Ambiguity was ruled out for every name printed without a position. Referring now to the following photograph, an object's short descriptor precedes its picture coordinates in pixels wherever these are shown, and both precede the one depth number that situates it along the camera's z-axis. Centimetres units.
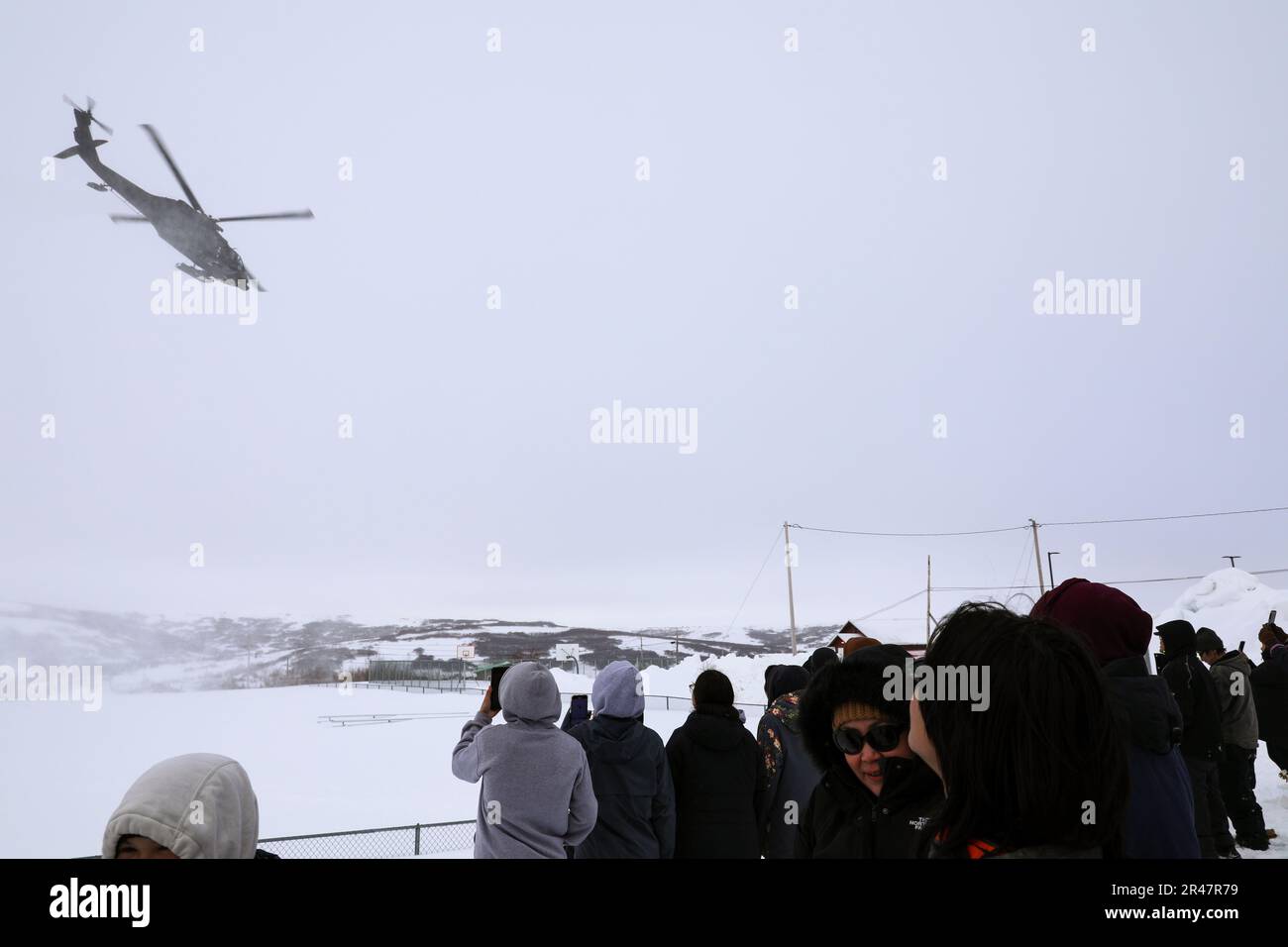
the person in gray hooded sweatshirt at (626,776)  455
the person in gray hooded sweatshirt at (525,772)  396
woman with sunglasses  258
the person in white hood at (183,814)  183
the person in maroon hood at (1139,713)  238
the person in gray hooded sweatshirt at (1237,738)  786
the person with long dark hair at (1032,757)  155
